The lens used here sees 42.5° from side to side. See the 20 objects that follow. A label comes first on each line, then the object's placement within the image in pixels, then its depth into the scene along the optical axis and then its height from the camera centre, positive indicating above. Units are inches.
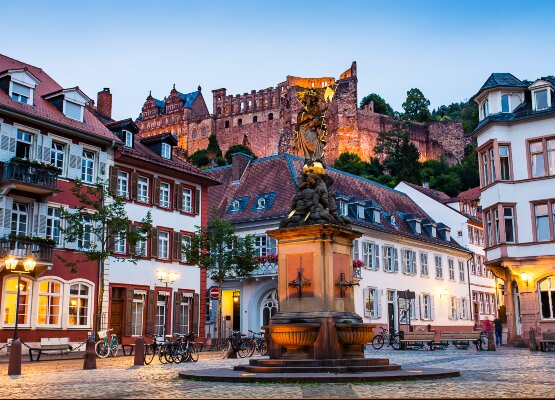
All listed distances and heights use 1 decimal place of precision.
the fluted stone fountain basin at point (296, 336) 533.0 -1.7
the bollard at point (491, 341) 1168.2 -16.1
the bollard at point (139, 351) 799.7 -17.2
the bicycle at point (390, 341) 1331.2 -16.8
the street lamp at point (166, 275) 1086.4 +90.4
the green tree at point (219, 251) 1314.0 +155.0
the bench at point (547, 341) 1090.1 -15.9
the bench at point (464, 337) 1226.0 -9.3
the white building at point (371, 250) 1581.0 +205.6
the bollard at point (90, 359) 735.1 -23.1
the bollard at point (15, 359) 657.6 -19.8
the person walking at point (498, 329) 1387.8 +3.9
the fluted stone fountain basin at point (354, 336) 536.1 -2.6
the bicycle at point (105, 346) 995.9 -13.9
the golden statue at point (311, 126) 628.7 +180.5
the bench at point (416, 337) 1222.9 -8.4
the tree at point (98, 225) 1046.4 +167.5
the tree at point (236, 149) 4204.5 +1095.8
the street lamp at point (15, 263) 824.9 +84.6
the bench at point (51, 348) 959.0 -15.5
